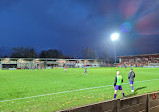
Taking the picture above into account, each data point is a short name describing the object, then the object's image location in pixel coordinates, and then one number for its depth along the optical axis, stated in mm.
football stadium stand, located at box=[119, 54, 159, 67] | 77375
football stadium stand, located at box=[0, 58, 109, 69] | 75875
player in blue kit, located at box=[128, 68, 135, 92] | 10472
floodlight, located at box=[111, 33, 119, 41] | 55062
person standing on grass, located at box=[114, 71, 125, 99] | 8117
